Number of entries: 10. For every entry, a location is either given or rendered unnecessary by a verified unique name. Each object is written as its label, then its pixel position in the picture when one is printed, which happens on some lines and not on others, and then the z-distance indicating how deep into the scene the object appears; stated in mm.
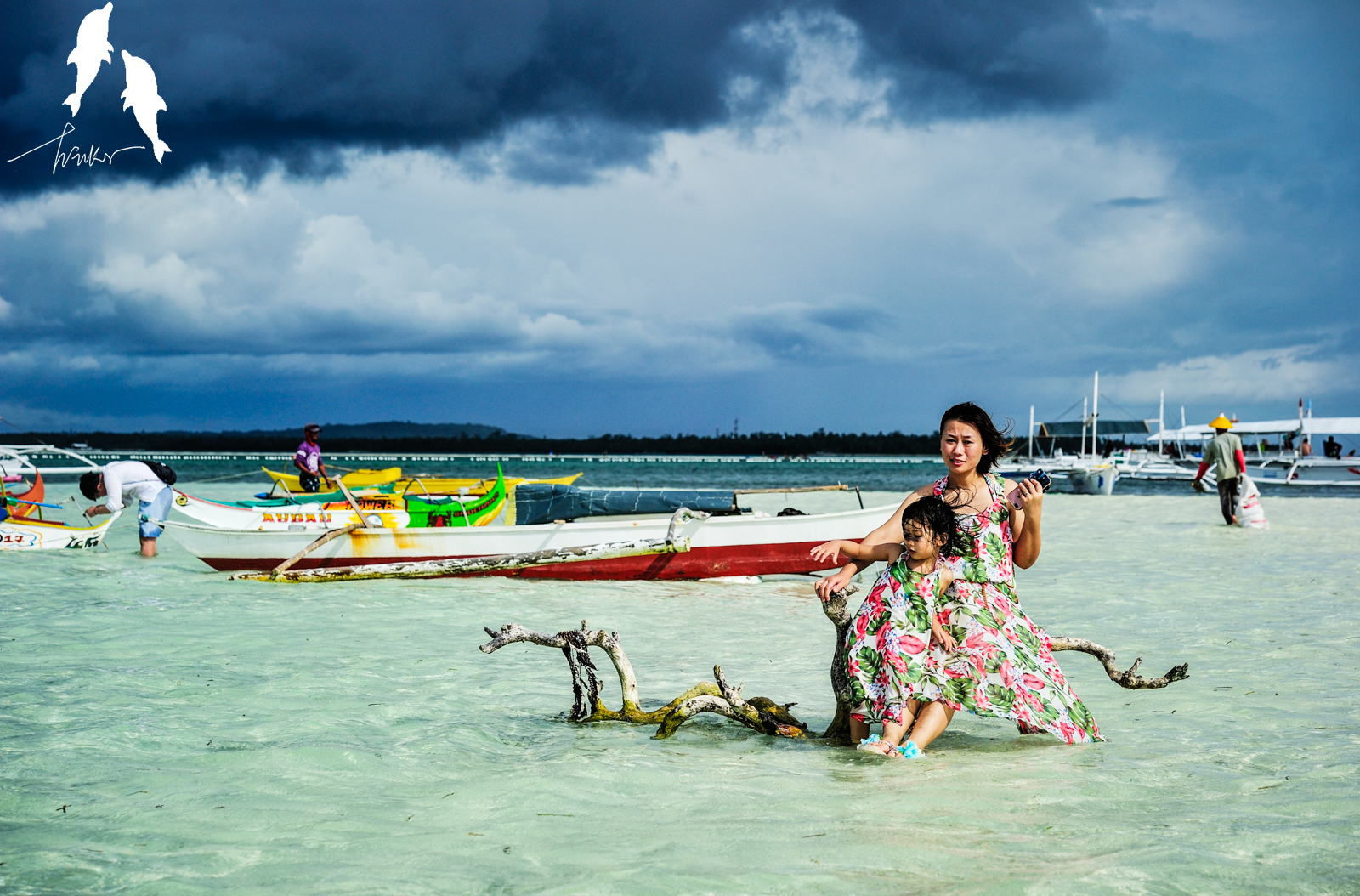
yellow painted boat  18641
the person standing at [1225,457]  17891
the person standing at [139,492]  14117
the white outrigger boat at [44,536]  14523
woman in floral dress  4246
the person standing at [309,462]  17047
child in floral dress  4207
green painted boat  14570
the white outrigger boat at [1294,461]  46062
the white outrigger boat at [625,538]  12516
